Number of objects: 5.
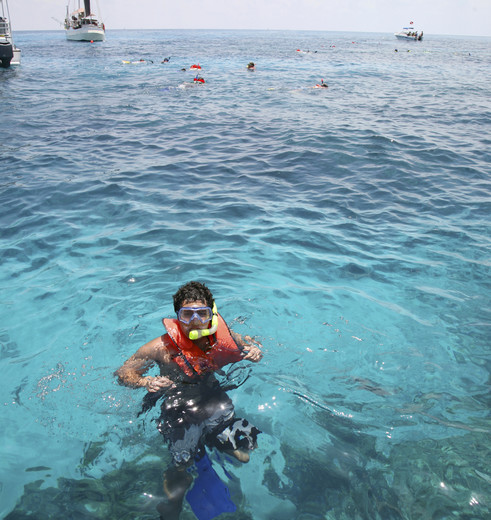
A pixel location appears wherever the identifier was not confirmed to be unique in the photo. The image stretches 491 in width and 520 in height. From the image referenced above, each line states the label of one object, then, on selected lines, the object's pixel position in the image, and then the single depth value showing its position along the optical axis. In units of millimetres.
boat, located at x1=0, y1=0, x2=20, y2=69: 26884
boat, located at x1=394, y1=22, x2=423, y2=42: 86662
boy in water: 3318
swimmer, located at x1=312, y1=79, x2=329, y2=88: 21209
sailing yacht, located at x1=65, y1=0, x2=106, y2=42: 63750
